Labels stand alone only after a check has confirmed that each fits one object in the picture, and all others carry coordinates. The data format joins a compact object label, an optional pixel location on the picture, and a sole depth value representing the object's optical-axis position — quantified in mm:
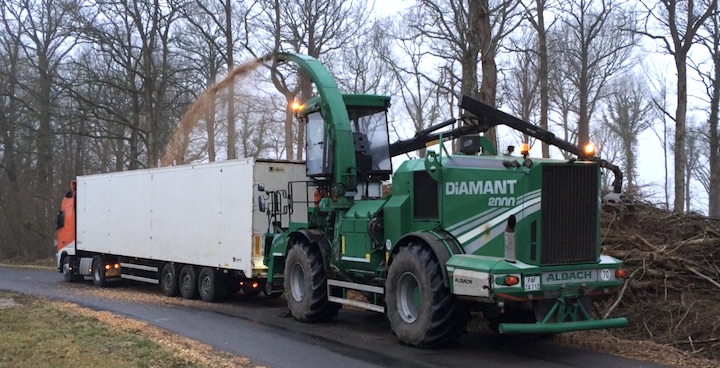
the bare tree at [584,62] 30475
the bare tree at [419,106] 41981
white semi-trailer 14000
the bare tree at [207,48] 30047
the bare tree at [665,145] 47638
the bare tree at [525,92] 38250
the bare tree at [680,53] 23281
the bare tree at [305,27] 29609
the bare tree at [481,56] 16667
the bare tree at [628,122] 44812
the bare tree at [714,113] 24953
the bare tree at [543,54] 26231
